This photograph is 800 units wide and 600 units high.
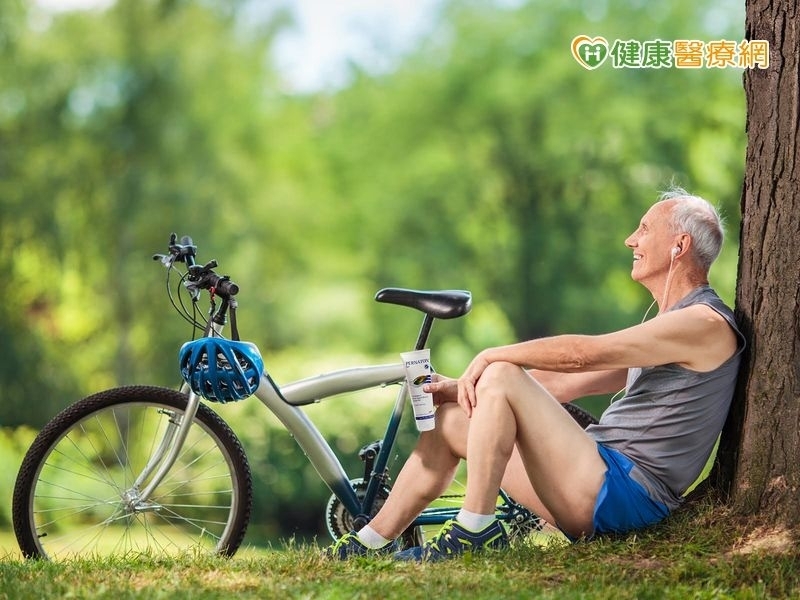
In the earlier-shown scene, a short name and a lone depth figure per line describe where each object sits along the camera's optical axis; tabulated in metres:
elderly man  6.47
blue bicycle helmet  6.98
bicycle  7.29
